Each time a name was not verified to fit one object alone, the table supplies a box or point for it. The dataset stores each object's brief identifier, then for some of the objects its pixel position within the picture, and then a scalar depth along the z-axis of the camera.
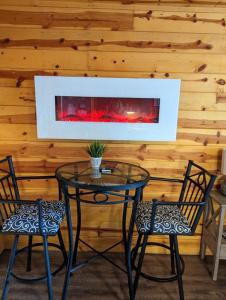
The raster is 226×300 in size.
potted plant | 1.99
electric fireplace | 2.13
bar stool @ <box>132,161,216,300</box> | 1.75
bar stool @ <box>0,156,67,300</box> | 1.71
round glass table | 1.67
